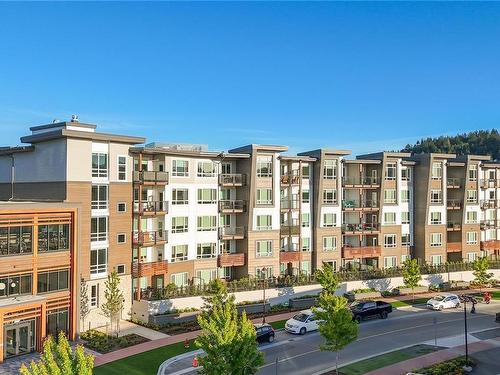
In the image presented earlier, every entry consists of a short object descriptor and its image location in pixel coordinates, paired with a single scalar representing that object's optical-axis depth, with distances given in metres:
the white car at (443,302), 46.94
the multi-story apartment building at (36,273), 32.34
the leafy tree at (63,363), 15.63
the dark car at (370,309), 42.06
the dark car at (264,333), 34.74
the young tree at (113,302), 36.91
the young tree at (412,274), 51.75
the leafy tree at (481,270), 55.91
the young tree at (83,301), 37.38
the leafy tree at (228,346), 21.62
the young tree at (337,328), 28.11
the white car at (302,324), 37.69
